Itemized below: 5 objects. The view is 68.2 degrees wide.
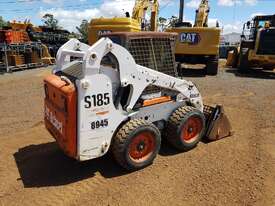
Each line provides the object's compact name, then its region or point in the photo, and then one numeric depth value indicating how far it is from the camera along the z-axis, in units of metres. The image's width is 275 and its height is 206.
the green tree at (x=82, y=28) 35.65
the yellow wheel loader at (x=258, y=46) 9.34
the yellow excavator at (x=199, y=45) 8.89
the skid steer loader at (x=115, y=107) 2.63
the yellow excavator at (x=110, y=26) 8.86
